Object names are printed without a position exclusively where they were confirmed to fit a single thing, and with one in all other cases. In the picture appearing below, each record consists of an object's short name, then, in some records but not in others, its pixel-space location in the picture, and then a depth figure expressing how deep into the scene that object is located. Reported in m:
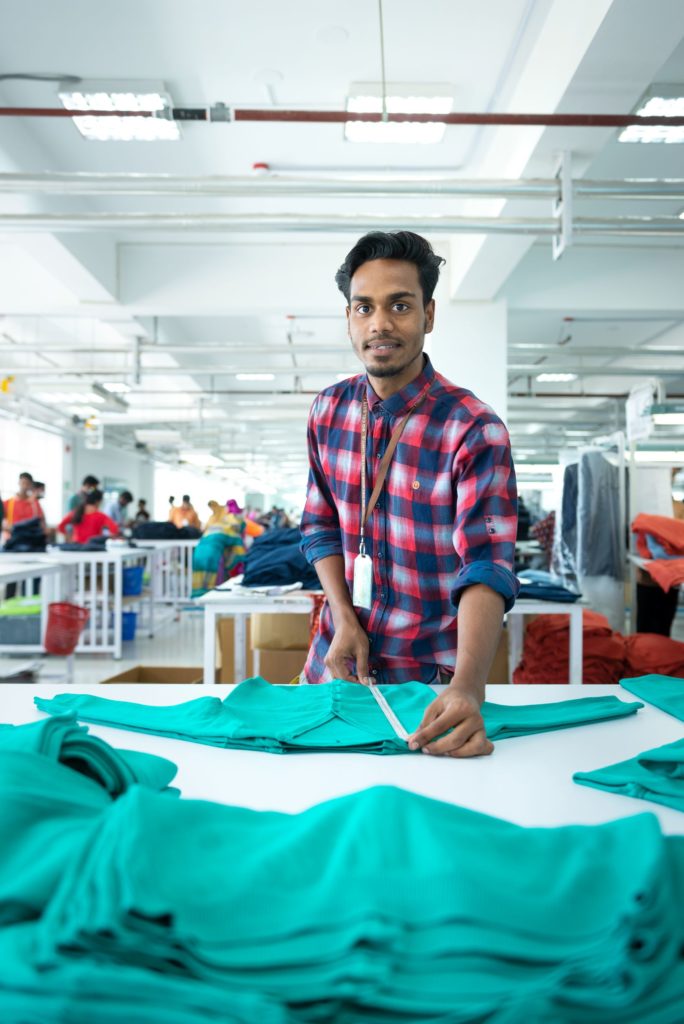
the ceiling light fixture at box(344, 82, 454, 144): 4.11
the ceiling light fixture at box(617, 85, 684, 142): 3.89
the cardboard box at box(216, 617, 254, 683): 4.56
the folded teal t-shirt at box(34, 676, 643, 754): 1.02
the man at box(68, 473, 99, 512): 8.00
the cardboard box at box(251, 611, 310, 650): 3.98
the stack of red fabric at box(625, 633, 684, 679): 3.93
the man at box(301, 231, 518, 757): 1.44
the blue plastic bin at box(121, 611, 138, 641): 7.35
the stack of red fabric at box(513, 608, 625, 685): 4.01
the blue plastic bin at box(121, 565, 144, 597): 7.38
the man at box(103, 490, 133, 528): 13.20
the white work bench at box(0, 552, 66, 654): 4.69
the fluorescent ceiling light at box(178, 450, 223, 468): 20.69
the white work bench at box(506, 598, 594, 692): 3.58
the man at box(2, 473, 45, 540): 9.41
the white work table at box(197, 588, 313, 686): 3.46
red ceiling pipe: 3.62
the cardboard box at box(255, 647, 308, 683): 4.05
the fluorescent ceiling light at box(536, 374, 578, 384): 10.56
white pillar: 6.93
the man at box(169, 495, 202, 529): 12.49
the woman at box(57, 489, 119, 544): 7.98
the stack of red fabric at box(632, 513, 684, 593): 4.30
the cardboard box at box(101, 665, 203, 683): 3.33
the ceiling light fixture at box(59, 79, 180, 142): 4.16
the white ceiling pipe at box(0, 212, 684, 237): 4.38
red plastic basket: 4.54
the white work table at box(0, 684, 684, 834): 0.84
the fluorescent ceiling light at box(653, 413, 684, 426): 5.37
